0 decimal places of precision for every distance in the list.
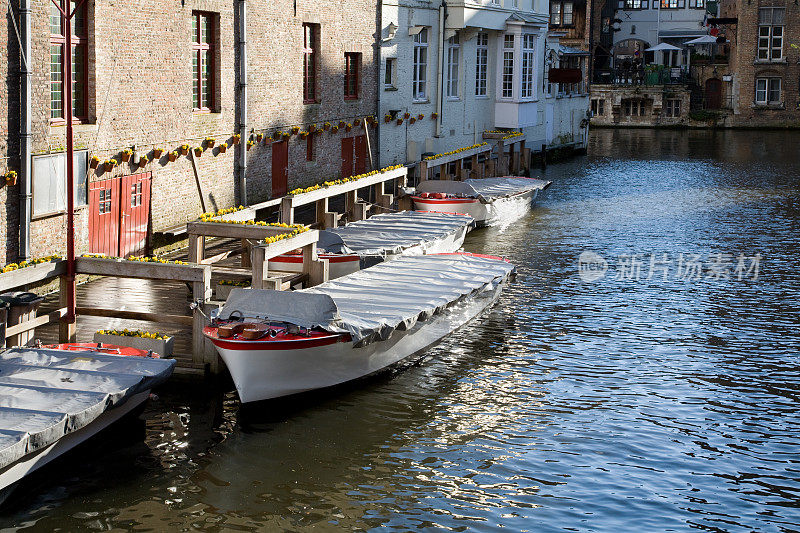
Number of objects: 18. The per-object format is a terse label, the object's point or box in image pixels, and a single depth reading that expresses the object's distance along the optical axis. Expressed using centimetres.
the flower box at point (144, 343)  1417
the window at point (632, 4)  8150
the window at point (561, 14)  6812
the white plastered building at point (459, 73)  3534
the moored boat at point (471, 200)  2942
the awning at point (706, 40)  7226
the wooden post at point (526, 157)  4209
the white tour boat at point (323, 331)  1389
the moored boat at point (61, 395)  1109
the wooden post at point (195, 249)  1844
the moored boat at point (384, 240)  2034
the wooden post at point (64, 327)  1501
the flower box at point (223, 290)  1695
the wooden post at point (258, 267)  1625
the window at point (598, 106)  7144
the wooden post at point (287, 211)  2144
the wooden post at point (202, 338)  1479
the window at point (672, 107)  7094
